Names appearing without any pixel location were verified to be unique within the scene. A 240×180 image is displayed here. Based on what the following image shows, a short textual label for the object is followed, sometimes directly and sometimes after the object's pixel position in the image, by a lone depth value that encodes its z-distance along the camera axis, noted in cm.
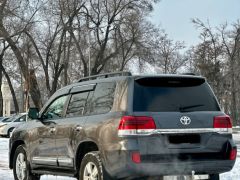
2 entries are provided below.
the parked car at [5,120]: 4228
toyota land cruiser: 771
